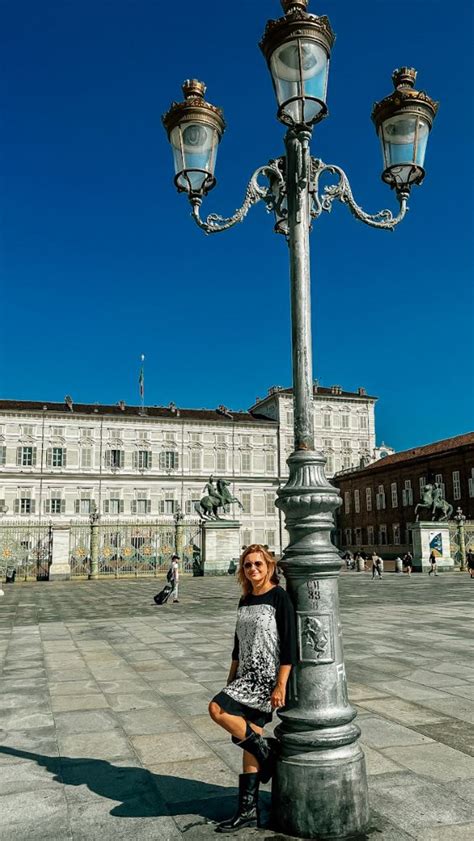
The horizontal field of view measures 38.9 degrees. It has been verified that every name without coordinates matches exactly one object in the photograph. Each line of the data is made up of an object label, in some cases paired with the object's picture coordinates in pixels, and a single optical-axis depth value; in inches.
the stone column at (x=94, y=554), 1251.8
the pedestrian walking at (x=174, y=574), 710.5
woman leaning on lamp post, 142.1
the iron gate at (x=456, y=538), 1349.7
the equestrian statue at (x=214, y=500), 1300.4
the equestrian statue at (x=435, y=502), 1325.0
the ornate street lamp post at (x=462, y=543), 1316.4
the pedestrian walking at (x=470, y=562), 1127.1
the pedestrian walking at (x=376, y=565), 1143.0
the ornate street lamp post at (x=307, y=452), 140.2
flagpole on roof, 2684.1
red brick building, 1843.0
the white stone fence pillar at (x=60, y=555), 1226.0
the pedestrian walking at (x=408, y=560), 1462.1
